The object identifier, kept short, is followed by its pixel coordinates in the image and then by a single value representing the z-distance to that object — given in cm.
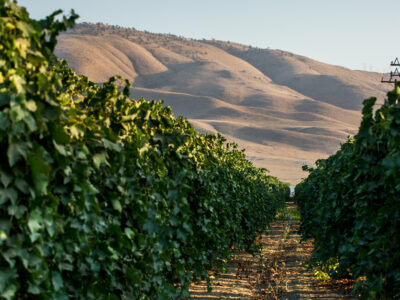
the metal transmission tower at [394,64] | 8029
